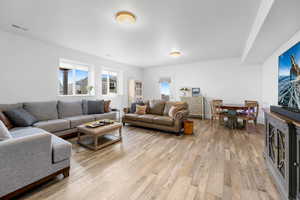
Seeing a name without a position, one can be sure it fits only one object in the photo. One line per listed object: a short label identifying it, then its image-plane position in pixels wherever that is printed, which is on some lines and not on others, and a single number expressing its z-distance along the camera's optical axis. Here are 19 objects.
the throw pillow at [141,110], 4.43
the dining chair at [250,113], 3.83
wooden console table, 1.20
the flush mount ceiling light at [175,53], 4.37
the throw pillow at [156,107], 4.45
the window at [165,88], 6.86
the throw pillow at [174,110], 3.63
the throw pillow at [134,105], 4.69
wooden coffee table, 2.62
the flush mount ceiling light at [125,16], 2.19
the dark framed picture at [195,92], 5.98
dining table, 3.91
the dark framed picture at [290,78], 1.89
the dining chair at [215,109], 4.38
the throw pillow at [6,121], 2.47
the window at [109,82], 5.51
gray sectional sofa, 1.29
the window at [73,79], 4.32
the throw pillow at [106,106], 4.40
